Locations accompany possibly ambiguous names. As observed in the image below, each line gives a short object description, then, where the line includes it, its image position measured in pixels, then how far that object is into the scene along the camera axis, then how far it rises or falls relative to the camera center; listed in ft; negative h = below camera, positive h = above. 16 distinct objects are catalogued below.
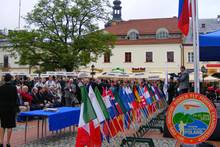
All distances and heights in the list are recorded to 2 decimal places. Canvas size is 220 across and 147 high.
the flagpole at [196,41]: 18.73 +1.45
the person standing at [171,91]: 63.16 -3.84
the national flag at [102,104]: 23.86 -2.29
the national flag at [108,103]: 25.31 -2.39
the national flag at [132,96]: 31.48 -2.44
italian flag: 20.59 -3.25
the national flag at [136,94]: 34.21 -2.39
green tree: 128.26 +11.49
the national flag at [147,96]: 39.59 -2.93
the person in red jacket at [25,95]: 47.26 -3.38
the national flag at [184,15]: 20.79 +3.03
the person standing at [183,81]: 39.22 -1.33
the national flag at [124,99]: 28.86 -2.45
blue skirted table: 30.14 -4.20
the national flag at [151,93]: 43.46 -2.92
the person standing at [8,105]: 27.43 -2.71
